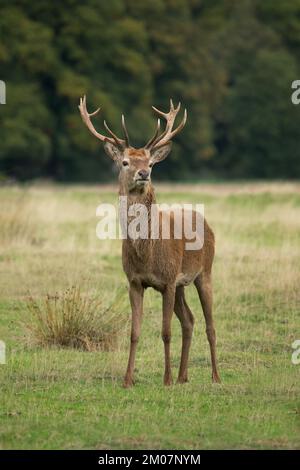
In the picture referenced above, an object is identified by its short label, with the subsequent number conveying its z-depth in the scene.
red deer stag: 19.78
